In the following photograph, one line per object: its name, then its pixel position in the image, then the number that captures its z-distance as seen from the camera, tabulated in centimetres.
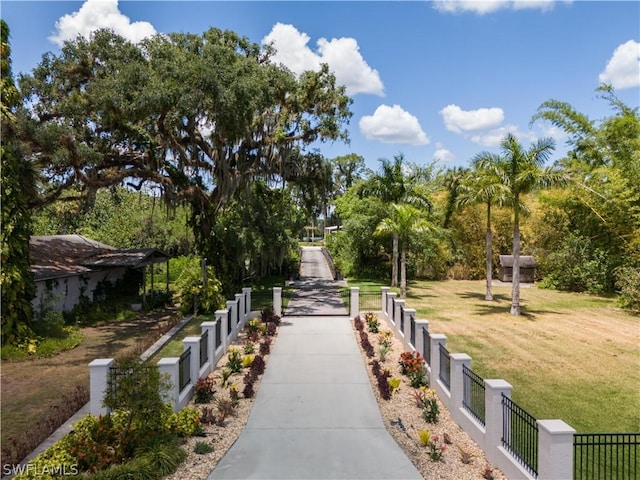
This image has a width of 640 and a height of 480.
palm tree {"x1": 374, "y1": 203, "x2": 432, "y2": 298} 2397
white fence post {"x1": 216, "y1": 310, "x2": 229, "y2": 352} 1302
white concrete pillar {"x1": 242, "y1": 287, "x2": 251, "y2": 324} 1755
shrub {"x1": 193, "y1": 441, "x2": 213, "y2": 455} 725
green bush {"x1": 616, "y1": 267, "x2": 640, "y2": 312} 2072
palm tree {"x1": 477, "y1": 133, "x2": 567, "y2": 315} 1769
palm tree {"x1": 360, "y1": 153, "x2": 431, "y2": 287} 2584
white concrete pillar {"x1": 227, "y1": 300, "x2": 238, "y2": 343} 1467
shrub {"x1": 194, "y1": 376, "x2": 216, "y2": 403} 955
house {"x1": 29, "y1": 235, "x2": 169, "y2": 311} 1801
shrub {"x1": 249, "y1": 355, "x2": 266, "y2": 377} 1122
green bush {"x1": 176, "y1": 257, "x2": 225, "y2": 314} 1970
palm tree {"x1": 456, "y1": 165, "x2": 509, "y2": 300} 1873
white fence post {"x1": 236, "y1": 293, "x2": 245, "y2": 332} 1616
